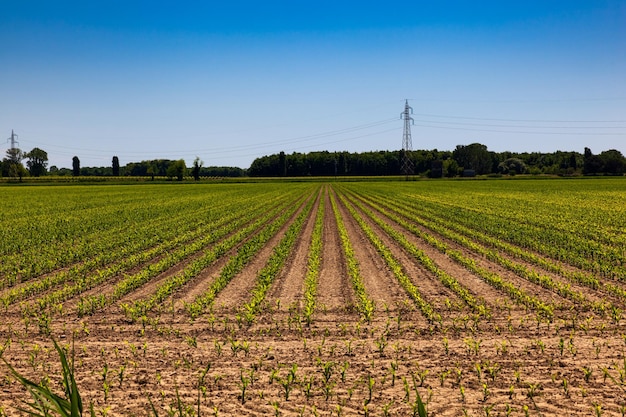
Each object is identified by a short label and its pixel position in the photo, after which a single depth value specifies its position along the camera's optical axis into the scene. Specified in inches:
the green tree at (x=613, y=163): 5339.6
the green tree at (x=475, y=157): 7180.1
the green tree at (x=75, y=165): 7190.0
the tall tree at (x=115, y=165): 7204.7
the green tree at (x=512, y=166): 6456.7
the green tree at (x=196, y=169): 6161.4
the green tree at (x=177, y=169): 6195.9
